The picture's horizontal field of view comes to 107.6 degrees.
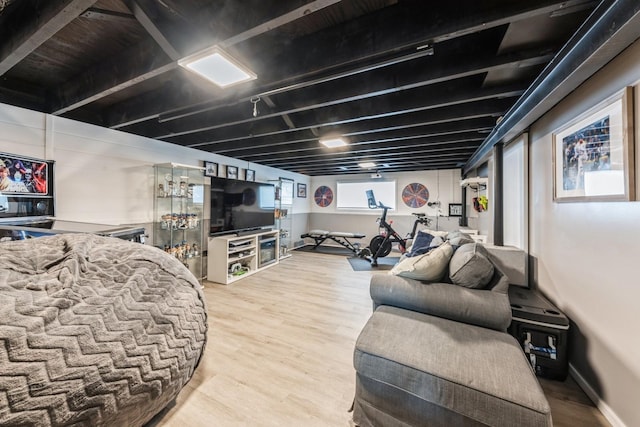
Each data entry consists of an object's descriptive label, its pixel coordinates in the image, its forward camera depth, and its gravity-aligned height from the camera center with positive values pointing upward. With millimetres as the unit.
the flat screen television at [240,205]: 3998 +156
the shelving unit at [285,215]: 5781 -39
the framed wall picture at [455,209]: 5840 +126
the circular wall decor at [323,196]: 7453 +567
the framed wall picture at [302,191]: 7180 +715
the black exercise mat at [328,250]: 6352 -1034
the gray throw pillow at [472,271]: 1718 -421
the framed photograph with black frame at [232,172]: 4809 +866
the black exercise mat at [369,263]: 4844 -1110
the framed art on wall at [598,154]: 1226 +375
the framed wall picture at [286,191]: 6383 +631
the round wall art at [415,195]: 6258 +510
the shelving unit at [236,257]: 3896 -777
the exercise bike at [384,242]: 5148 -640
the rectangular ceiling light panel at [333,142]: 3281 +1033
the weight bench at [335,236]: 6211 -636
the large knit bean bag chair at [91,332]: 853 -538
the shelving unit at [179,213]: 3537 +3
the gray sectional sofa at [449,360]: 1044 -755
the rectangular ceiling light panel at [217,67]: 1416 +980
